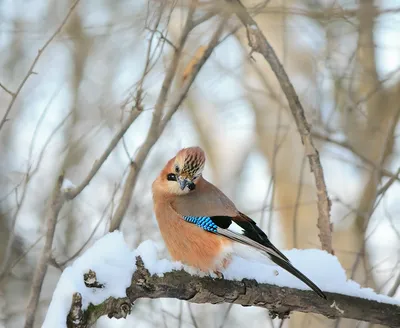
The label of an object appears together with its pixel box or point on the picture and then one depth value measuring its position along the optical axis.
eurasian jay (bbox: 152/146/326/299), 8.32
